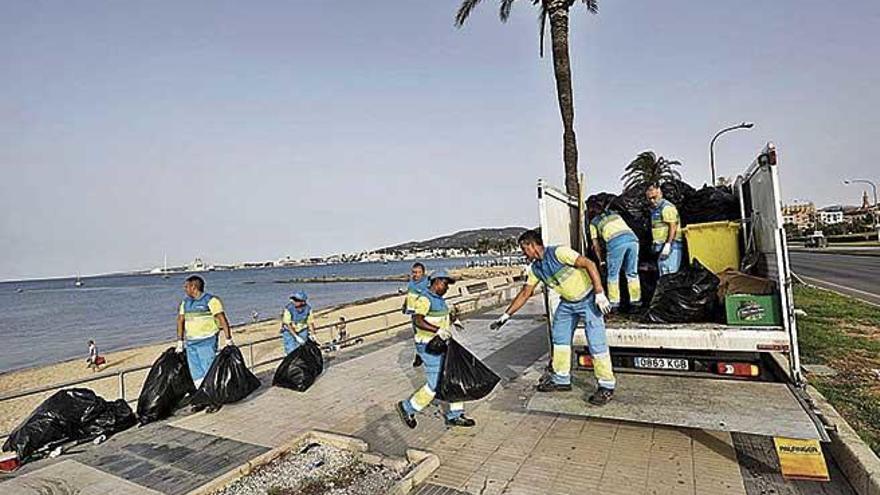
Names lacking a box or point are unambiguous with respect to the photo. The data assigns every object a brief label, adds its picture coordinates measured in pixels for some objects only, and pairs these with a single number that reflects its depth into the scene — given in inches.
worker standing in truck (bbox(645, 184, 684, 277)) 230.2
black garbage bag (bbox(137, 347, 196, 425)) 222.1
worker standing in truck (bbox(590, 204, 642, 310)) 218.1
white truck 142.6
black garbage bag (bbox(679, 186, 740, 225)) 258.8
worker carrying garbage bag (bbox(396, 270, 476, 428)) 191.5
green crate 164.1
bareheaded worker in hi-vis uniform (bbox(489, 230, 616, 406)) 169.6
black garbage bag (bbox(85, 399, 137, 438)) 205.0
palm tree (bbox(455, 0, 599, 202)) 443.2
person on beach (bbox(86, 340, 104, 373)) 741.3
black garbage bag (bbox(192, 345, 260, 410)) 222.4
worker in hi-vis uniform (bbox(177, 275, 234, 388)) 232.8
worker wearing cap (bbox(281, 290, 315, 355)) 298.5
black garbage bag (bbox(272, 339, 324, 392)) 264.2
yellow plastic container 228.8
